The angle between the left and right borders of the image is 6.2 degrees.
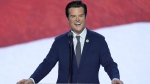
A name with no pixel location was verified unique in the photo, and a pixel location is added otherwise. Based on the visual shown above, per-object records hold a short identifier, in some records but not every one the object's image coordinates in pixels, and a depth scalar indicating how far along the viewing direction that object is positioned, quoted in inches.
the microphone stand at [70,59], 413.5
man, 425.9
